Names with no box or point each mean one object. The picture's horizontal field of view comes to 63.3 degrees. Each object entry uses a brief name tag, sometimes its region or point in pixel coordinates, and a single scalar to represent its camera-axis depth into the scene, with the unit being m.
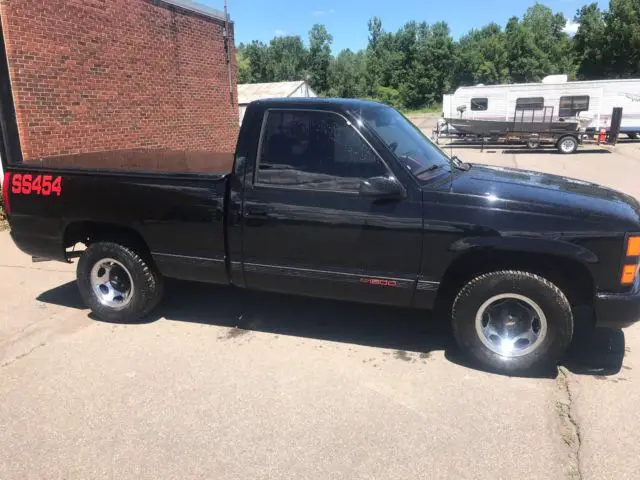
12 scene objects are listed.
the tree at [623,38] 45.44
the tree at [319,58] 70.06
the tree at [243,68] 71.69
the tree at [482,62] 60.59
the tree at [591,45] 49.31
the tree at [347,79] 62.38
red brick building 8.67
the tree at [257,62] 78.31
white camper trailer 23.00
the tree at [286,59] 76.00
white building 36.78
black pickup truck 3.36
